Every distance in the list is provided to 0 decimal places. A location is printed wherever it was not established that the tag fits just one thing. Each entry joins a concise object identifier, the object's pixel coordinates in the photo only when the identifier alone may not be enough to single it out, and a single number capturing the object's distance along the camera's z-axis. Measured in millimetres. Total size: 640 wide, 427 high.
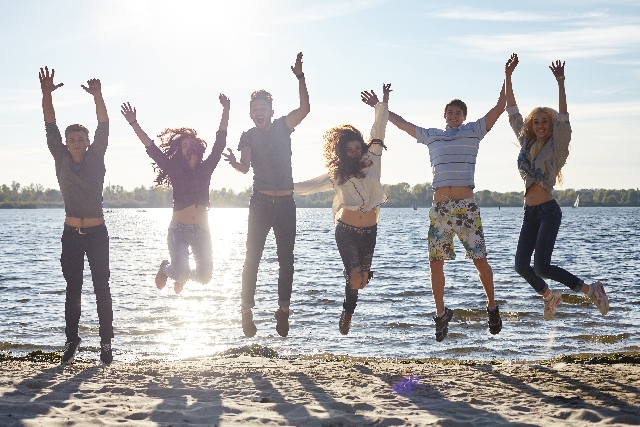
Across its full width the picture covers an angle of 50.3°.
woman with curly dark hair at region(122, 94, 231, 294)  9023
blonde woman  8445
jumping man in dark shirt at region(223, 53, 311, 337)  8836
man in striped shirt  8398
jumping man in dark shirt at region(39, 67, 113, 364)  8617
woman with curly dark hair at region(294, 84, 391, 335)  8734
